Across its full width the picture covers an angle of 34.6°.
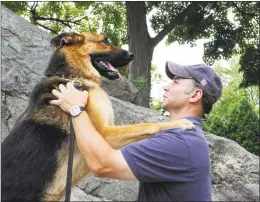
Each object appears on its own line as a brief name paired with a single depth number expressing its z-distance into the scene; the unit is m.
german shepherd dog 2.23
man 1.80
